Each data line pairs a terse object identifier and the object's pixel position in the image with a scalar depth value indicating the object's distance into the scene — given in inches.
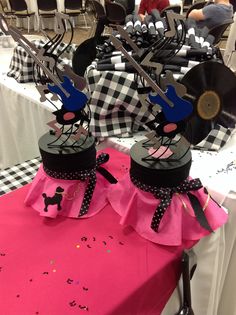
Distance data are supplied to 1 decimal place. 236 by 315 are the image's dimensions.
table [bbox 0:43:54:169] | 53.8
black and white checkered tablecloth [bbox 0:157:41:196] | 34.4
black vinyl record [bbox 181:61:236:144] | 33.1
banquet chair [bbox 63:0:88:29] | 213.4
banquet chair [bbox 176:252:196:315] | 24.4
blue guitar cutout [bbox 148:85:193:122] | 23.1
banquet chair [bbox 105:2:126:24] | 137.6
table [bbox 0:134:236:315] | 27.9
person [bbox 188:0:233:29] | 79.9
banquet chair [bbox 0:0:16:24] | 228.0
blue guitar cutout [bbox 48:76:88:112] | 25.1
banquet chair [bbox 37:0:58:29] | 212.2
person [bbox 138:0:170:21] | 100.5
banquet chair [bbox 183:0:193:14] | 226.2
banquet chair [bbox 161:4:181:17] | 100.9
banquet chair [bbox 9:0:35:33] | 208.1
